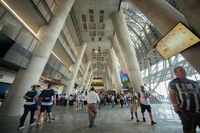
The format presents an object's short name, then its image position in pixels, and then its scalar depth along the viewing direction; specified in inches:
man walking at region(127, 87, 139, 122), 207.8
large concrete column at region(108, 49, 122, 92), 823.8
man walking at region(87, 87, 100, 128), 168.5
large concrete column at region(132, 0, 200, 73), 133.8
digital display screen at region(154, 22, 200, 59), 138.0
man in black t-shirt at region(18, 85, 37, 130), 144.8
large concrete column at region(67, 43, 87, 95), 678.9
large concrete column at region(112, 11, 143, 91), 447.2
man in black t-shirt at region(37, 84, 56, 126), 168.6
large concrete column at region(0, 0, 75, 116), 237.2
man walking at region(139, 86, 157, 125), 179.6
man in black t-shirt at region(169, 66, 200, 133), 71.6
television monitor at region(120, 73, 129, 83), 546.7
